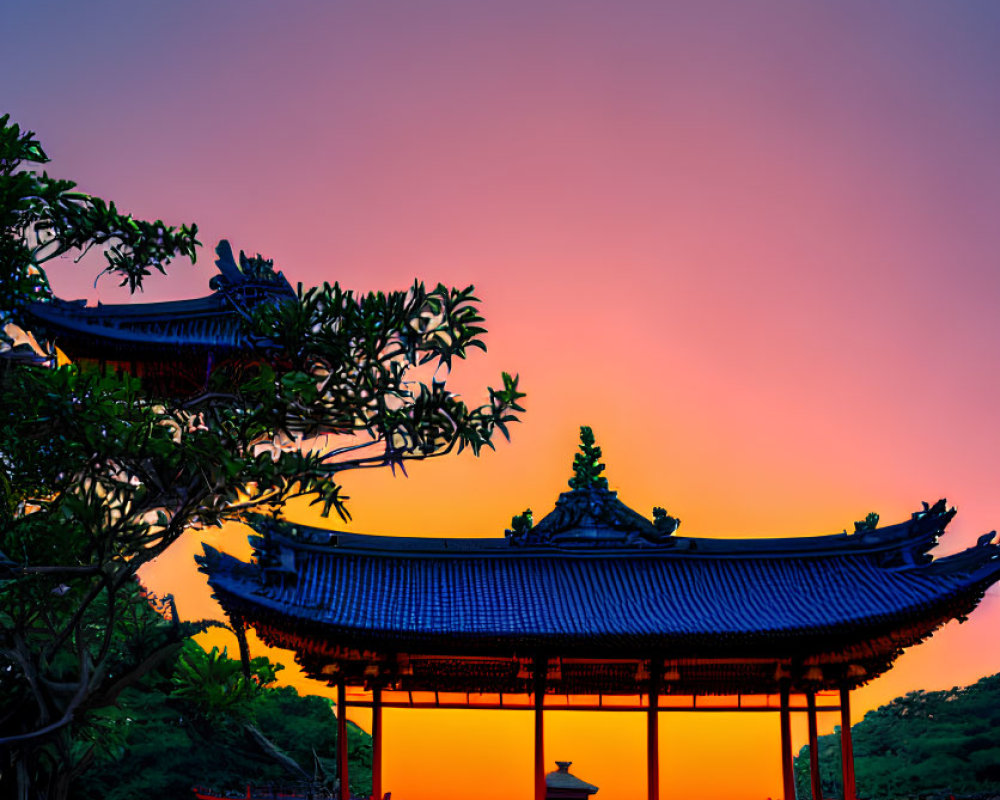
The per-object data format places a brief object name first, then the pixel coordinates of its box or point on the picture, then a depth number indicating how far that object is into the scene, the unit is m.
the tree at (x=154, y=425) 11.05
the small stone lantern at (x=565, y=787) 13.82
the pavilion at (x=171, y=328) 19.88
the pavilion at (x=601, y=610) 13.30
